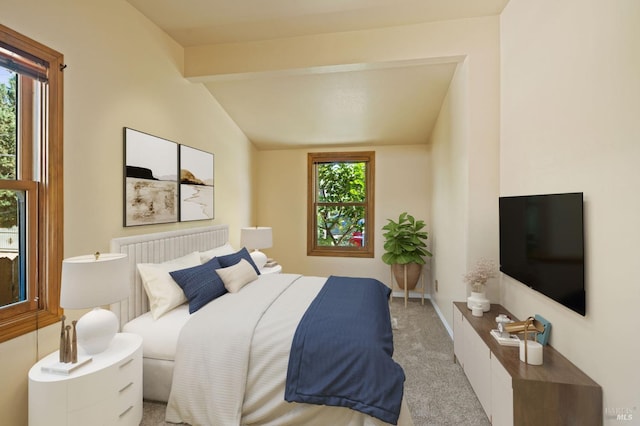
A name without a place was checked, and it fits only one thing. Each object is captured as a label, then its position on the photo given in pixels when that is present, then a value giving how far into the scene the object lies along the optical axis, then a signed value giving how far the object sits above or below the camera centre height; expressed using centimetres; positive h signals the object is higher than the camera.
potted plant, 429 -54
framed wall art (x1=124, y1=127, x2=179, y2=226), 253 +30
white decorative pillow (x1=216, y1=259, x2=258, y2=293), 272 -59
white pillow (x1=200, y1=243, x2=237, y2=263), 308 -44
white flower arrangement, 247 -52
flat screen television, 165 -21
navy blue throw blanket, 162 -88
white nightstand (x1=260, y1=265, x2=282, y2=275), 376 -74
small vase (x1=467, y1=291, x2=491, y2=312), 246 -74
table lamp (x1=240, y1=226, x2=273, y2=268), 390 -35
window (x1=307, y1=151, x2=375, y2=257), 503 +13
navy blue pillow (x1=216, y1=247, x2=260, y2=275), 307 -49
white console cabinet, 151 -95
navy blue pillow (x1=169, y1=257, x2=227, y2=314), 238 -59
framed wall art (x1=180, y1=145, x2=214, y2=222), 317 +31
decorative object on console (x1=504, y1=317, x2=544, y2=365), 173 -77
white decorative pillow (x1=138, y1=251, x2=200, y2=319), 229 -60
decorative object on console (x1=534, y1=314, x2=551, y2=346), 188 -77
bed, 169 -93
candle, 172 -81
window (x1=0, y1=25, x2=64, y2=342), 176 +18
